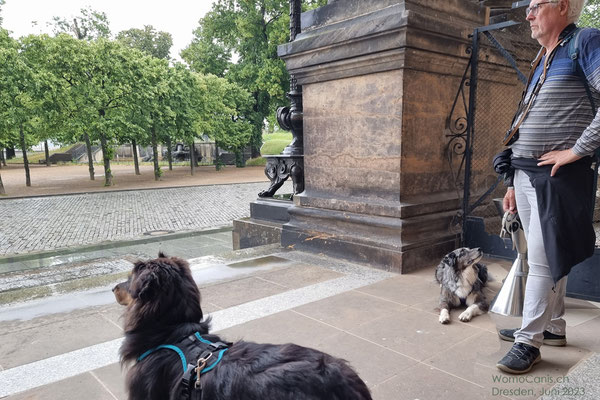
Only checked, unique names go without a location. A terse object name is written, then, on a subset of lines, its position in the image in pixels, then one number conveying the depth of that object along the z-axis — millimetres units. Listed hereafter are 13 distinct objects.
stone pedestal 4934
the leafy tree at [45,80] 19234
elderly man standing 2469
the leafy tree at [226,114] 29547
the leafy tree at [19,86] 18234
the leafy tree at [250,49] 32500
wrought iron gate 5316
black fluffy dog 1616
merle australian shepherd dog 3710
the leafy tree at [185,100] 25380
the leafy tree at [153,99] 22703
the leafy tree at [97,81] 20281
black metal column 7336
